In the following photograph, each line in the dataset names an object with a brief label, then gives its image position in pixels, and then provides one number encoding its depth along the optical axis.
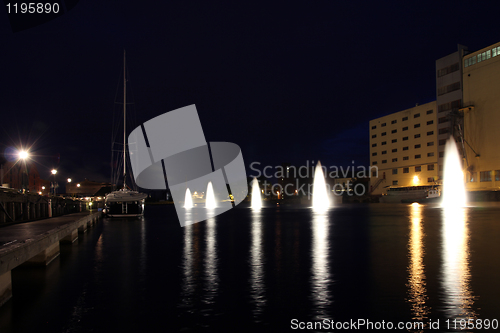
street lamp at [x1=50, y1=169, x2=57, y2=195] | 60.54
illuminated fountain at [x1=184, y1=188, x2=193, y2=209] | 127.00
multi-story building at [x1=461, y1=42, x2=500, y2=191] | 90.12
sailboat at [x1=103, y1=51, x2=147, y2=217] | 50.81
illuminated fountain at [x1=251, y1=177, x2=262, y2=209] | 131.80
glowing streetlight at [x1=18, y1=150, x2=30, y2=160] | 48.44
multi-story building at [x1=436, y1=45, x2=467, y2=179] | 99.12
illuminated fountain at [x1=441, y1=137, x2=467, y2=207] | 90.39
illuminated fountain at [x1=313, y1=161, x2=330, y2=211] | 98.38
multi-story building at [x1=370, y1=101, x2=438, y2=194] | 115.62
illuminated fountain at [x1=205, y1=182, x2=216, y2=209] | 126.62
